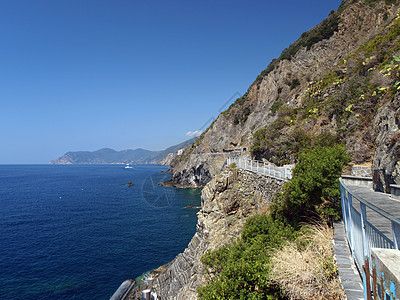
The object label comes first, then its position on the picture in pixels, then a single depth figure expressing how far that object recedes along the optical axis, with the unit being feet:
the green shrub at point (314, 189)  28.63
